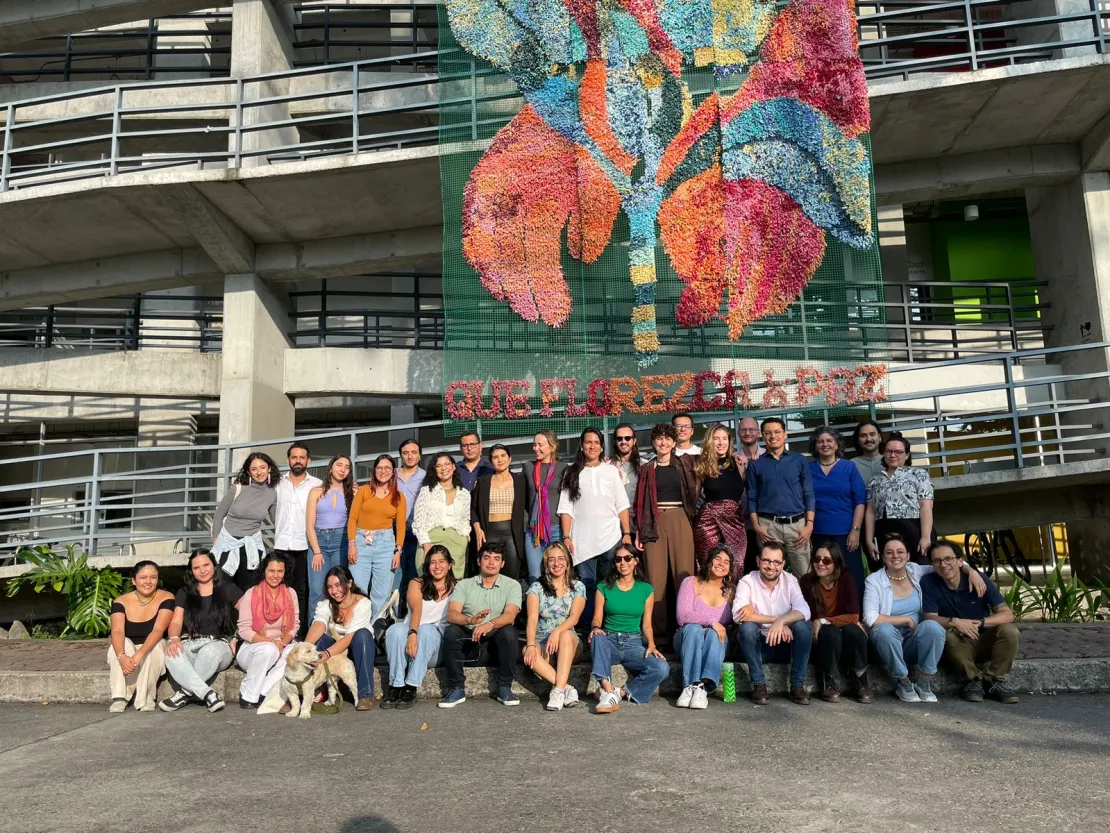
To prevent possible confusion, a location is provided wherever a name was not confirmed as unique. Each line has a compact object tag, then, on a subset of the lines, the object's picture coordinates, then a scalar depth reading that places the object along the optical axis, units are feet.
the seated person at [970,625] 18.40
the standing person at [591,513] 21.07
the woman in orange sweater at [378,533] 22.07
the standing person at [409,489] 23.07
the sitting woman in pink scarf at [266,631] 19.80
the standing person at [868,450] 23.13
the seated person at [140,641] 19.75
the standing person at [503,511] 21.90
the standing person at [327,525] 22.79
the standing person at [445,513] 21.67
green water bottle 18.49
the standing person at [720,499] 21.09
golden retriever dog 18.72
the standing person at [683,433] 21.75
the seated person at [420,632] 19.29
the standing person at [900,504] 21.16
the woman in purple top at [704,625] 18.40
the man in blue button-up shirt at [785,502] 21.01
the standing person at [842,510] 21.43
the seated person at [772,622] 18.53
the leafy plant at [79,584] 30.68
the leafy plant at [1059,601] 29.96
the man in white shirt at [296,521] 23.45
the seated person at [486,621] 19.12
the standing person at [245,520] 23.44
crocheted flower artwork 30.32
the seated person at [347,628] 19.45
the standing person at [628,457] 22.24
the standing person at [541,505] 22.13
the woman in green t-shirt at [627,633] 18.54
